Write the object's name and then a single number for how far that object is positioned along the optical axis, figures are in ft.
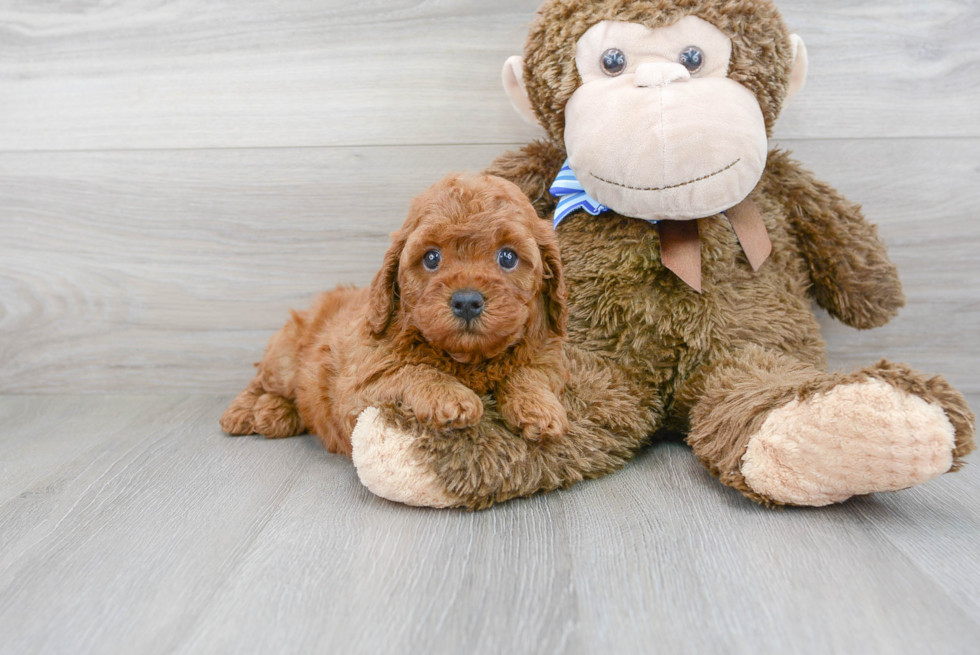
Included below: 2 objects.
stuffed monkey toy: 3.17
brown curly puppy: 3.05
